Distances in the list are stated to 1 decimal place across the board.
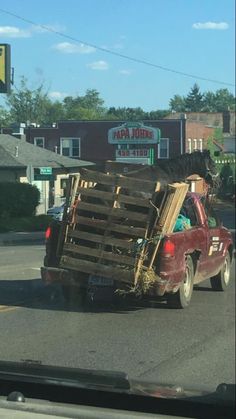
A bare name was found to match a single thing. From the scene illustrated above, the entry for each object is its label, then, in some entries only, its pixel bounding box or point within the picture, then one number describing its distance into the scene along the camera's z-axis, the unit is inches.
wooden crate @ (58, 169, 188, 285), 302.4
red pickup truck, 314.2
